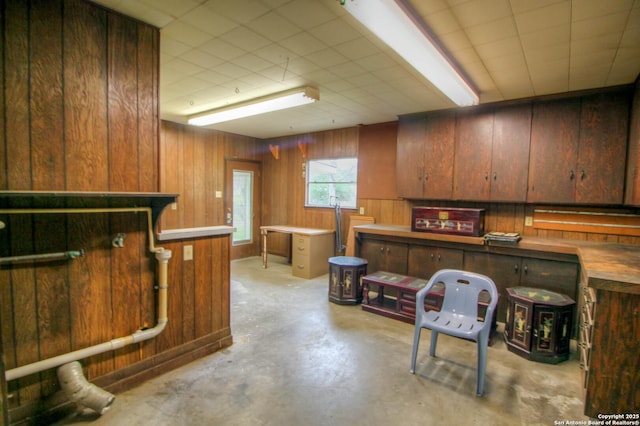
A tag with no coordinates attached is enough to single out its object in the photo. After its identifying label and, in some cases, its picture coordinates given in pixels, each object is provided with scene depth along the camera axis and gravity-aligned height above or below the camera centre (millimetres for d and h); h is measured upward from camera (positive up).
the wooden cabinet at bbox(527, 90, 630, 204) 3197 +586
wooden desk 5199 -912
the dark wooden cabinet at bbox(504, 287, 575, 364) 2727 -1113
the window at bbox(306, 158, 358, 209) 5629 +298
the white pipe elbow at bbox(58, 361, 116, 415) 1862 -1196
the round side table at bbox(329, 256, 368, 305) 4035 -1103
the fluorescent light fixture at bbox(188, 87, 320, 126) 3505 +1162
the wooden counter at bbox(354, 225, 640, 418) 1772 -805
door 6287 -187
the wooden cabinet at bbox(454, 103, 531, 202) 3699 +591
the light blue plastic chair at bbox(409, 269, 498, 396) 2252 -949
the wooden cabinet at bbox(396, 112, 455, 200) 4219 +625
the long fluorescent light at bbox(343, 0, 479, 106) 1928 +1156
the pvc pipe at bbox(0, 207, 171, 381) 1779 -1010
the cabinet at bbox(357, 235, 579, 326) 3176 -747
